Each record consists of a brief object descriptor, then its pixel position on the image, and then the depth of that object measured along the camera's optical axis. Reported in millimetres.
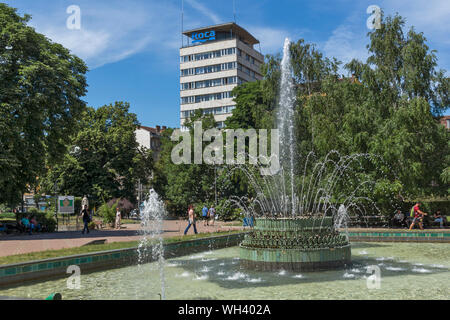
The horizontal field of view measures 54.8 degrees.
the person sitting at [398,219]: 26047
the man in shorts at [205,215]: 31873
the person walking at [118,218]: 30616
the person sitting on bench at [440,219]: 25406
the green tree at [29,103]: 23000
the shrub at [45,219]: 27859
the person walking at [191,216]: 20709
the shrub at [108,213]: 31984
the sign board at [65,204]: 28828
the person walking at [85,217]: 24641
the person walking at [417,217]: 23391
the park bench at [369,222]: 27312
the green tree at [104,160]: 42219
